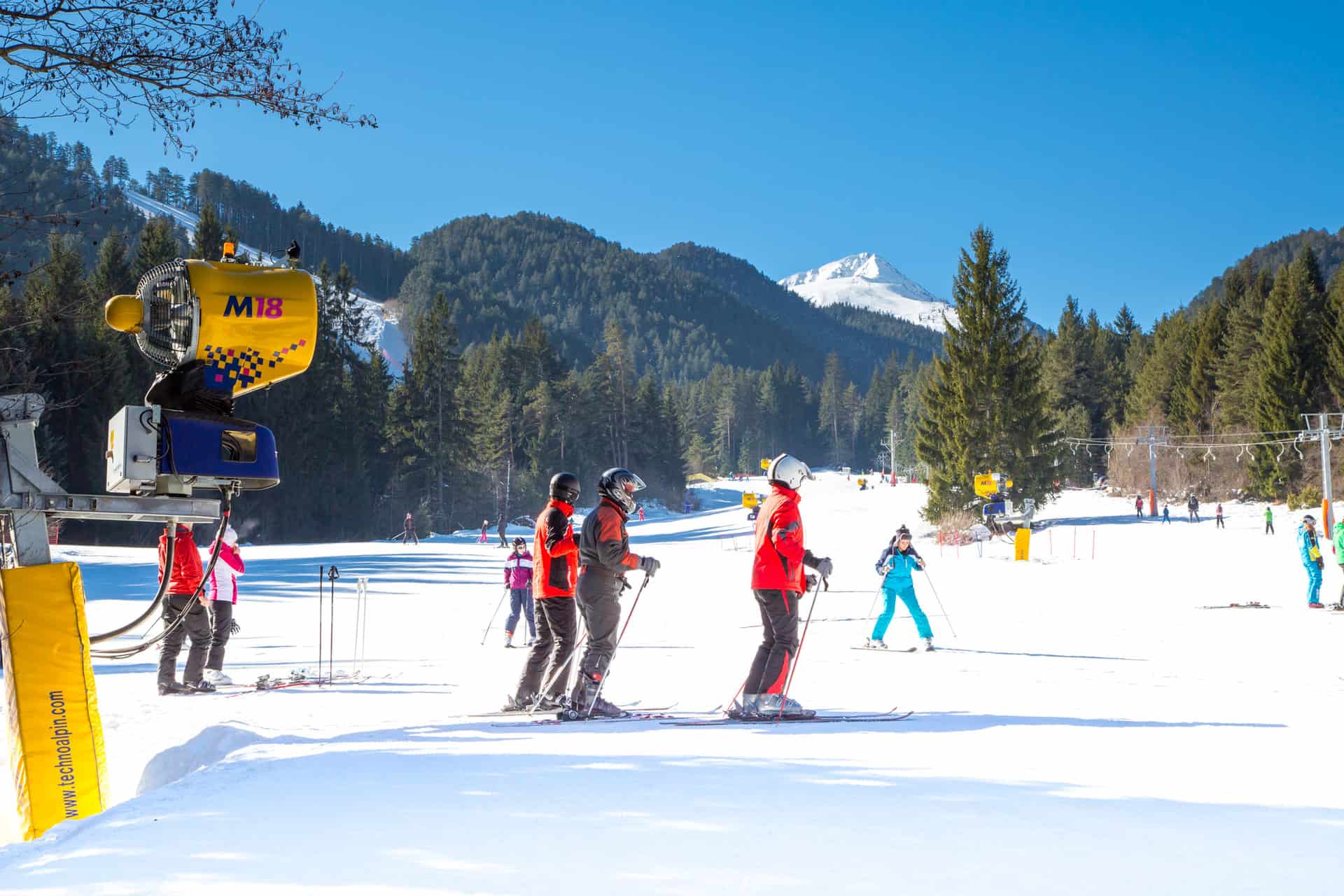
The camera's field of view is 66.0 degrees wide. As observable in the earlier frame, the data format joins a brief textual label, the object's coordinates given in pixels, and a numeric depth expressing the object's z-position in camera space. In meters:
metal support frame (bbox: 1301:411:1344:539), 35.12
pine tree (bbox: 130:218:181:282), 48.91
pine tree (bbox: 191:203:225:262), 52.28
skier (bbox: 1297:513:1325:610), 18.84
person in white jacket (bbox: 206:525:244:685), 10.77
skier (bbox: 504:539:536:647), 15.11
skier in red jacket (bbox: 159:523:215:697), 9.84
